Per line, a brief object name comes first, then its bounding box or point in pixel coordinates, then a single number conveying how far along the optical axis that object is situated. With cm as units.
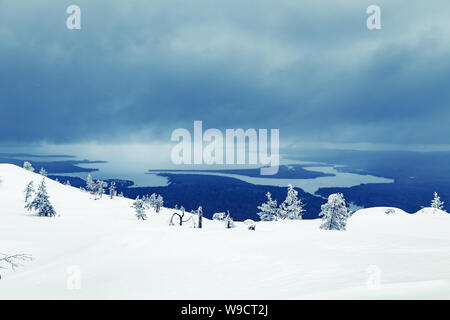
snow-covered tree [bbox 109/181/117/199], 8391
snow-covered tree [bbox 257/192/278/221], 6256
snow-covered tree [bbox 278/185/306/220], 6334
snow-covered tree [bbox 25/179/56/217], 2702
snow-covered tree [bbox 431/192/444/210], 5619
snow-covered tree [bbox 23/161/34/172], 9312
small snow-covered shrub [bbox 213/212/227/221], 6506
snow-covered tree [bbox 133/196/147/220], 4478
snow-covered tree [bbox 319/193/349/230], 3297
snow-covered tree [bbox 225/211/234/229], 2401
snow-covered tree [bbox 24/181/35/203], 4064
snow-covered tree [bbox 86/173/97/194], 9075
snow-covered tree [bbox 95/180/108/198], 8212
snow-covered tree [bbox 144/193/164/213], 7038
